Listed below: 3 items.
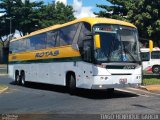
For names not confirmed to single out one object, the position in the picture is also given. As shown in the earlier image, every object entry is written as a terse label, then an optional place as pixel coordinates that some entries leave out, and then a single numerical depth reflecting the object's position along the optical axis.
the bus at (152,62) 31.78
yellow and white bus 13.33
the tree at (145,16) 20.56
